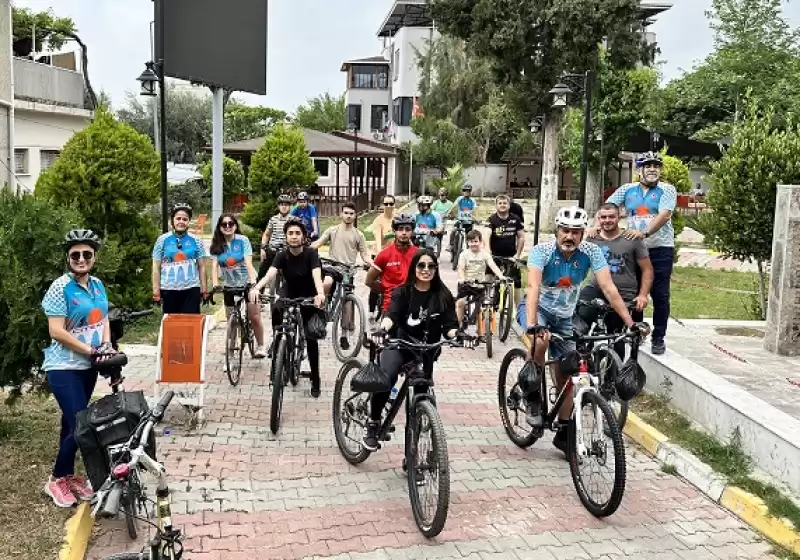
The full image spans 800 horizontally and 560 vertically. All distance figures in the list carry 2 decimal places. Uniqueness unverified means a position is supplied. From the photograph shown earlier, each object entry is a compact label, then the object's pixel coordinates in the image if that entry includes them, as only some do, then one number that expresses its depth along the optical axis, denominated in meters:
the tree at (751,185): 11.38
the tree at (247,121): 56.25
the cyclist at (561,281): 6.09
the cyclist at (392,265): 7.94
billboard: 14.54
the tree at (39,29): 22.61
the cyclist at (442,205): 19.12
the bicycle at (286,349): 7.07
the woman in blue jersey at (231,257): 9.28
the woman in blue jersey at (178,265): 8.34
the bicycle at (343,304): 10.19
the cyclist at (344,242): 10.55
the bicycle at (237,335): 8.77
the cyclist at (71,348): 5.23
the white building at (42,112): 18.22
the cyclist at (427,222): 14.73
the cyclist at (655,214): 7.86
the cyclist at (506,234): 11.73
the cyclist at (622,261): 7.39
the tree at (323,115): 66.12
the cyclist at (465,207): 18.25
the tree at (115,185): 11.09
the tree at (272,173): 20.28
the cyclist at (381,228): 11.60
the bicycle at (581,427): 5.30
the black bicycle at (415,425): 5.06
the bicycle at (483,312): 10.54
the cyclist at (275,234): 11.72
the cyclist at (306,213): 12.70
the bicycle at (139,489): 3.88
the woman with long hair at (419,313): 5.88
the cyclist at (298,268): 7.86
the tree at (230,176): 32.62
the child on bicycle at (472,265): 10.64
